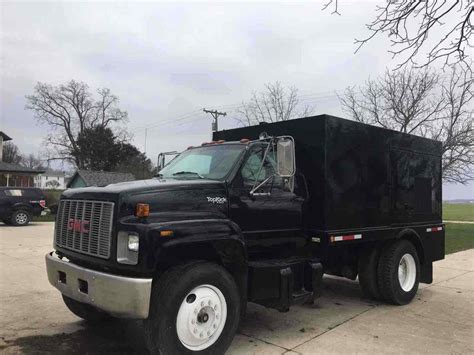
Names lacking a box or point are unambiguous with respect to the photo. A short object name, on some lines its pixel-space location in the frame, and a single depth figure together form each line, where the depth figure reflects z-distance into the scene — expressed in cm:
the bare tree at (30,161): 9456
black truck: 438
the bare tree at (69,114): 5784
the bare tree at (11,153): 7624
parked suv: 2089
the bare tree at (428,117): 1848
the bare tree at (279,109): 2357
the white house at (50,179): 11044
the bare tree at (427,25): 642
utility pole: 3529
